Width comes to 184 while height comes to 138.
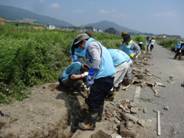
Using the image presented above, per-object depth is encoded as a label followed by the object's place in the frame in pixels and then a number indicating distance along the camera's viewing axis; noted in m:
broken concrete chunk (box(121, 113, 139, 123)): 3.43
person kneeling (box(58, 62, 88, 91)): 3.40
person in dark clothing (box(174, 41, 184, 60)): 13.41
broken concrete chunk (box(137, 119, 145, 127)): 3.33
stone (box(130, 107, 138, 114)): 3.74
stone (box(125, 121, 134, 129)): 3.16
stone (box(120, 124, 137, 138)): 2.98
